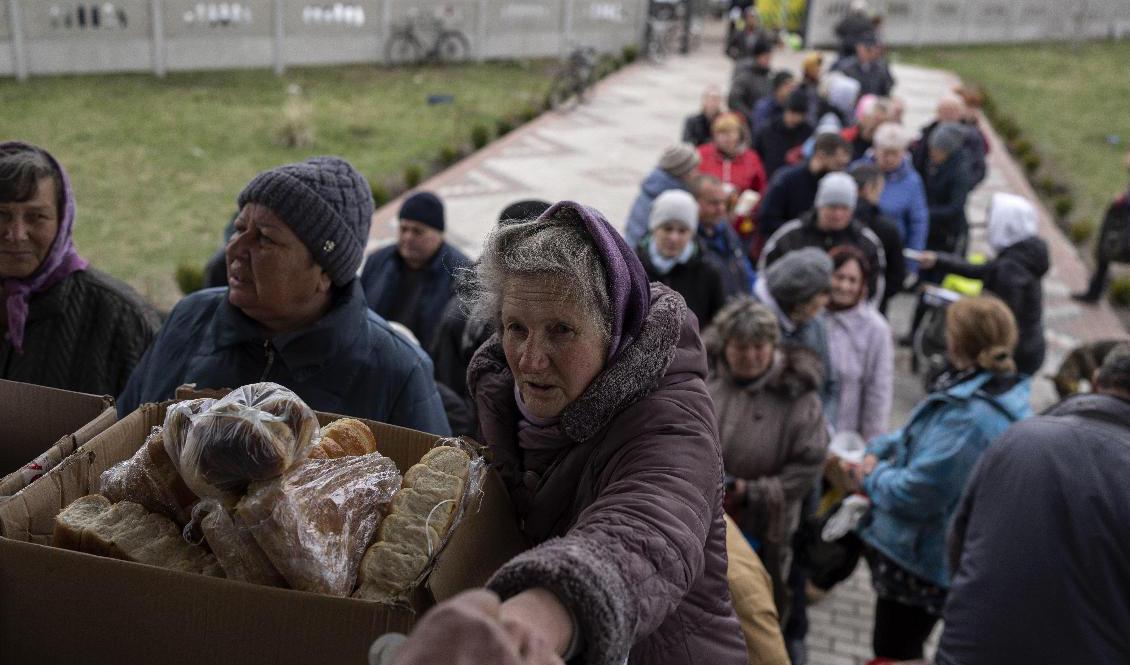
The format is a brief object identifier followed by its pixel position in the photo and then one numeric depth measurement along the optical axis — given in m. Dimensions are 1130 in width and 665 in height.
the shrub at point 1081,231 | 13.68
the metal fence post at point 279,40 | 21.09
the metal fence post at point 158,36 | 19.41
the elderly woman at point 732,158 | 9.23
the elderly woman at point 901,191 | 8.45
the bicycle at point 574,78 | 20.45
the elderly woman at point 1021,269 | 7.12
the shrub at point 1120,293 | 11.66
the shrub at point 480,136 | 16.38
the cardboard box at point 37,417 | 2.03
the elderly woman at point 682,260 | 5.98
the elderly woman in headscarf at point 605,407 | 1.63
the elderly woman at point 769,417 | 4.70
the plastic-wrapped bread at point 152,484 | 1.61
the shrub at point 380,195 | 12.45
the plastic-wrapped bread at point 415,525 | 1.47
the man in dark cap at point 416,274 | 5.47
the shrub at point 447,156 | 15.22
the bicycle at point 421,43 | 22.84
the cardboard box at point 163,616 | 1.40
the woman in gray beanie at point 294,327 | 2.76
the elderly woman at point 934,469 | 4.28
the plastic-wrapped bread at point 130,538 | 1.50
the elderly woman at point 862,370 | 5.62
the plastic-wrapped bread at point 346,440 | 1.69
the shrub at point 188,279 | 8.69
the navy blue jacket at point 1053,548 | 2.96
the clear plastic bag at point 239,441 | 1.47
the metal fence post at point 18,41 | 17.66
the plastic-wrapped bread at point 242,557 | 1.47
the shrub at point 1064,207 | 14.90
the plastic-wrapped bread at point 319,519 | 1.45
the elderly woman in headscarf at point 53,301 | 3.11
